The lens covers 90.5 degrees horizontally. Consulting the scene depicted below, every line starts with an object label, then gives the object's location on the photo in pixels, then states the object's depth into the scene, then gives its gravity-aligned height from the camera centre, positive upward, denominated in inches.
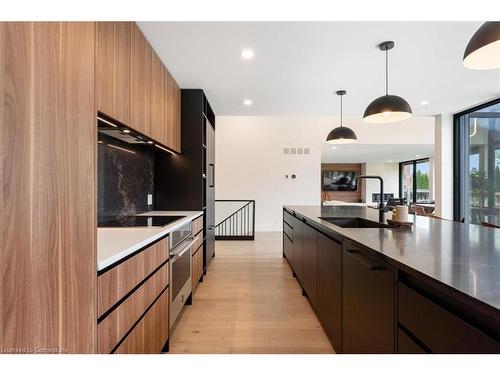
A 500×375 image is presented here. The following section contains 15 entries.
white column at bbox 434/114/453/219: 189.0 +19.6
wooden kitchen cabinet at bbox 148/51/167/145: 90.7 +33.3
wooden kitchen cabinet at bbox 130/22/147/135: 73.7 +34.7
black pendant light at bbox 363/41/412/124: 90.7 +30.8
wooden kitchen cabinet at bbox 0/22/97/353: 28.9 +0.1
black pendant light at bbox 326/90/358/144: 150.2 +32.7
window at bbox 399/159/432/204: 443.2 +16.7
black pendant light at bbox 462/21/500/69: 48.9 +30.1
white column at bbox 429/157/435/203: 401.5 +29.2
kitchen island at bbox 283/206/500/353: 27.8 -14.9
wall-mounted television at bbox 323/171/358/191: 503.2 +17.4
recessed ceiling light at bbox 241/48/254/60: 94.6 +52.8
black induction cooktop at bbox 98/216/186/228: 77.5 -11.3
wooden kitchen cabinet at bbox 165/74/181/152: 108.7 +35.8
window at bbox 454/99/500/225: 162.9 +17.5
